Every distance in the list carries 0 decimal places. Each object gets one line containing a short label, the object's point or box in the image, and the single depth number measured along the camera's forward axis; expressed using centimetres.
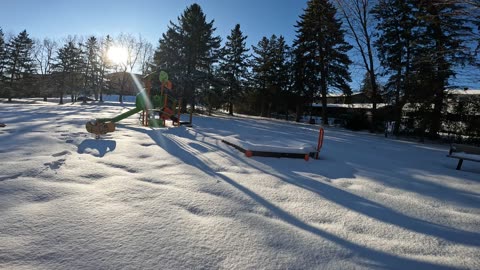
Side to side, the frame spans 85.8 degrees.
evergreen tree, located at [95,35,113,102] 5034
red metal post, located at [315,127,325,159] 726
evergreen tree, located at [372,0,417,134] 1984
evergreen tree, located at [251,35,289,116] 3481
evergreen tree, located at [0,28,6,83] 4114
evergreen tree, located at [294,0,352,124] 2677
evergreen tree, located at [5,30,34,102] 4178
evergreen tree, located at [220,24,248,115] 3469
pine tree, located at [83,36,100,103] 5088
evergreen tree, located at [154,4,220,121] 2595
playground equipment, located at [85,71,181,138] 1226
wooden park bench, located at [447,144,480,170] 707
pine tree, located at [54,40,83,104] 4200
